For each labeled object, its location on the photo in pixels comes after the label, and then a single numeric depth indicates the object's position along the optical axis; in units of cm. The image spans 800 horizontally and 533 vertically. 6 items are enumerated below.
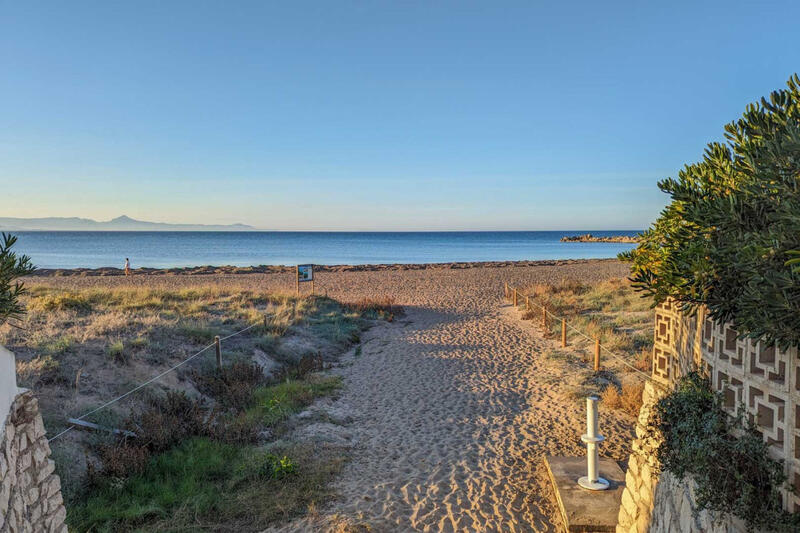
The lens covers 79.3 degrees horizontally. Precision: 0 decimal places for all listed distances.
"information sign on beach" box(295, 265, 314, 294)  2072
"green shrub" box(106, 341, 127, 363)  900
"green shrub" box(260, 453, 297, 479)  641
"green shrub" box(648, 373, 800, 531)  256
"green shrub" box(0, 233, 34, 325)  369
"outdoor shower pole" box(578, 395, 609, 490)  562
